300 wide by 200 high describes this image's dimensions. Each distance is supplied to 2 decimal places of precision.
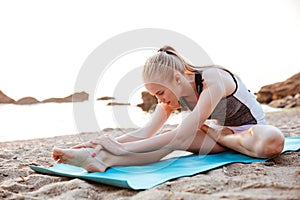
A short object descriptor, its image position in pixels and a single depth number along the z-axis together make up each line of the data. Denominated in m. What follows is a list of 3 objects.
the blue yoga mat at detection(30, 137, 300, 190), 1.29
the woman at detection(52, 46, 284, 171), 1.55
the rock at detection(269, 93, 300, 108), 8.66
